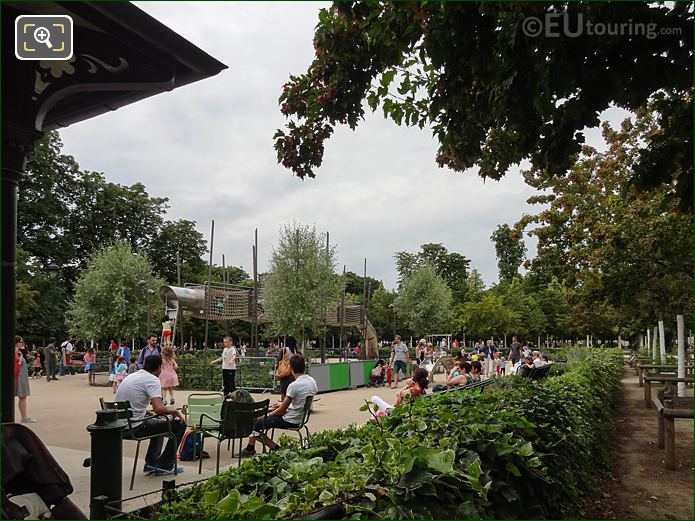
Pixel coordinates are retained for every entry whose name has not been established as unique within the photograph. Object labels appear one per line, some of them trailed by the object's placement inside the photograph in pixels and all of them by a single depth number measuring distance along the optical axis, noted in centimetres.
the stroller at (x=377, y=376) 1916
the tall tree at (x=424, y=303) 5144
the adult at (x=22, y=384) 1100
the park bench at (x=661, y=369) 1604
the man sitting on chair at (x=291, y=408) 712
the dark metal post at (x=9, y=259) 485
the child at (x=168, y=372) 1259
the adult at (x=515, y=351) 2216
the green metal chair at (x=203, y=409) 736
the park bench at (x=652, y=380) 1102
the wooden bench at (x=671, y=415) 746
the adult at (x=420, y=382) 772
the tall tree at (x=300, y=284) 3231
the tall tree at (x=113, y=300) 3203
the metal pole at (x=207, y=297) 2162
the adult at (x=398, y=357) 1902
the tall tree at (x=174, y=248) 5738
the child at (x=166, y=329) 1717
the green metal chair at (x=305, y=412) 712
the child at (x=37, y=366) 2473
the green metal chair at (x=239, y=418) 618
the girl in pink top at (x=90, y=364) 2106
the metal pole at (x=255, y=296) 2338
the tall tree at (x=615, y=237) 1117
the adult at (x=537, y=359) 1657
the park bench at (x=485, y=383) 826
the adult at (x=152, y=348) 1349
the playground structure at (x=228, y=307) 2069
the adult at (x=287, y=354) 1163
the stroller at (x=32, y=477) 338
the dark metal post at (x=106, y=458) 458
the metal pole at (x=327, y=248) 3216
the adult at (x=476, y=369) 1113
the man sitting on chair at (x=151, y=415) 665
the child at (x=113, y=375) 1810
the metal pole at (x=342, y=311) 2609
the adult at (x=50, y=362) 2334
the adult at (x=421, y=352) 2318
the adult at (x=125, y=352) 1939
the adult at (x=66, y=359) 2683
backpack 747
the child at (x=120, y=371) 1786
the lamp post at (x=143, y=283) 3231
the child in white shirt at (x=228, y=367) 1434
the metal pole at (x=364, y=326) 2545
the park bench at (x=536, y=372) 1221
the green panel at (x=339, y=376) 1709
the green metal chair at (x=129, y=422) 625
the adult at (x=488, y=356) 2547
